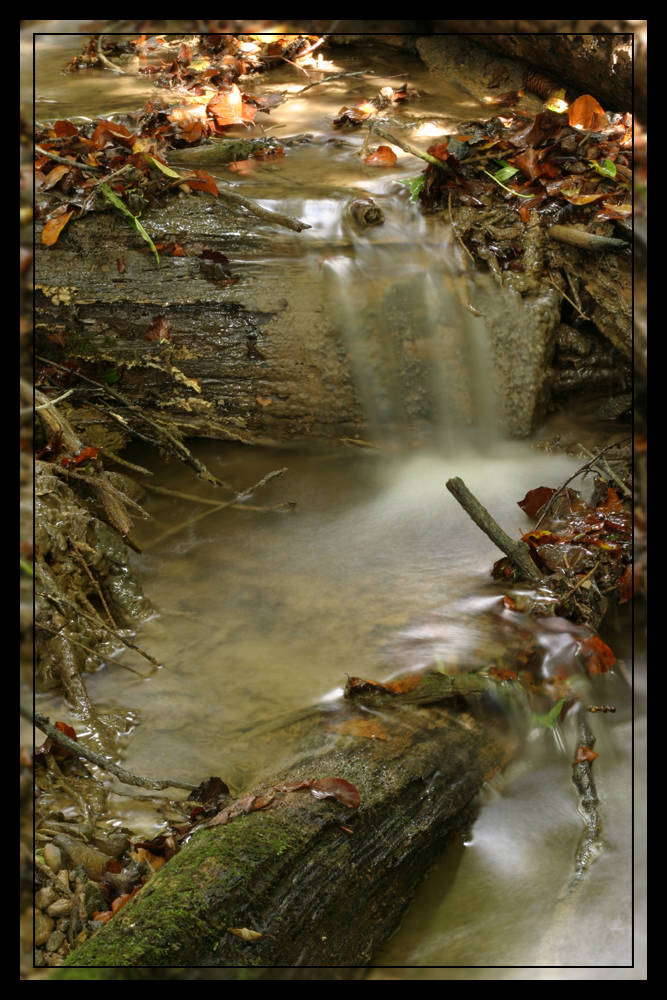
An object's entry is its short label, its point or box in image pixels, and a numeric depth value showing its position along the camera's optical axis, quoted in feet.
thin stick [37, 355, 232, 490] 12.70
